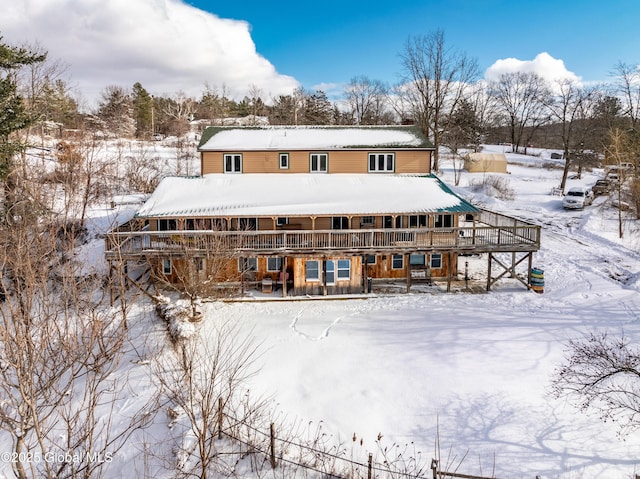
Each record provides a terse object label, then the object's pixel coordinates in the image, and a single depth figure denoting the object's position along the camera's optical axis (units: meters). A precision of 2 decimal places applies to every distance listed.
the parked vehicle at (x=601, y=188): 41.19
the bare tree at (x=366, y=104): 64.69
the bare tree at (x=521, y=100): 70.94
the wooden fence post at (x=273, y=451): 10.29
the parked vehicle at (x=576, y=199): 36.81
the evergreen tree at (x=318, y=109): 65.19
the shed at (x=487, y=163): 51.91
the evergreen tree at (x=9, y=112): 20.62
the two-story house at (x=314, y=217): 20.84
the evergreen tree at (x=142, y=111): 70.25
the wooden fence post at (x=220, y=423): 10.82
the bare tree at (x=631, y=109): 40.27
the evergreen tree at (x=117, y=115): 64.06
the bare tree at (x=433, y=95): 48.28
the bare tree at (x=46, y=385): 6.32
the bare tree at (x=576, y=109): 50.28
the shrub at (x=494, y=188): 41.69
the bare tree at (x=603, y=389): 12.09
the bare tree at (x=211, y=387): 10.21
